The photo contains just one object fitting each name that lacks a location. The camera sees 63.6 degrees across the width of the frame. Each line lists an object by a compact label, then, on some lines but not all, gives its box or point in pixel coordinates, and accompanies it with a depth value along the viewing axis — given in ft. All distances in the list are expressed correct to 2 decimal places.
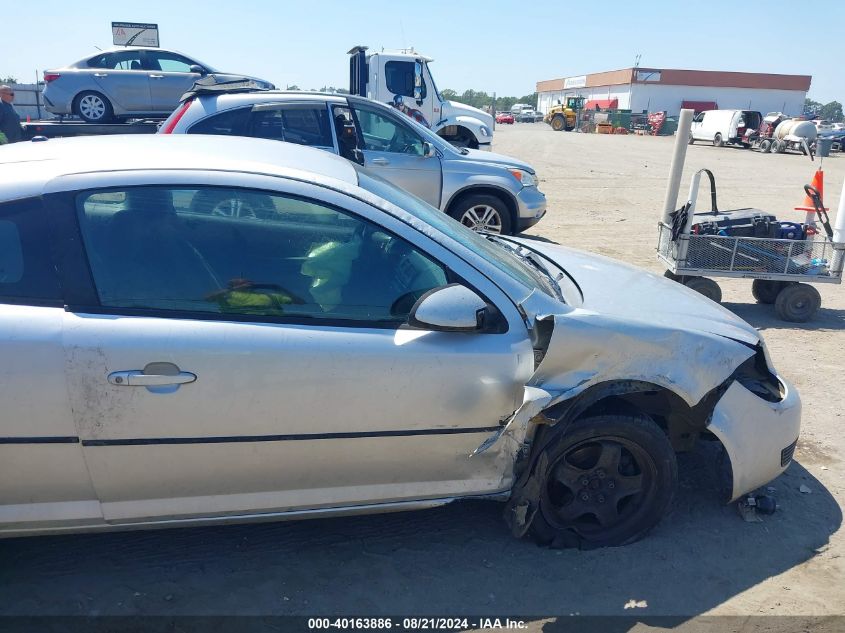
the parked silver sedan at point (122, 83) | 44.73
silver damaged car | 8.05
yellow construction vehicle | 174.29
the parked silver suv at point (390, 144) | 23.67
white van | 113.19
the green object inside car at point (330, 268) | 8.87
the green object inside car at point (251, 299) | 8.54
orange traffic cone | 22.50
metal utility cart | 20.65
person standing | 32.55
